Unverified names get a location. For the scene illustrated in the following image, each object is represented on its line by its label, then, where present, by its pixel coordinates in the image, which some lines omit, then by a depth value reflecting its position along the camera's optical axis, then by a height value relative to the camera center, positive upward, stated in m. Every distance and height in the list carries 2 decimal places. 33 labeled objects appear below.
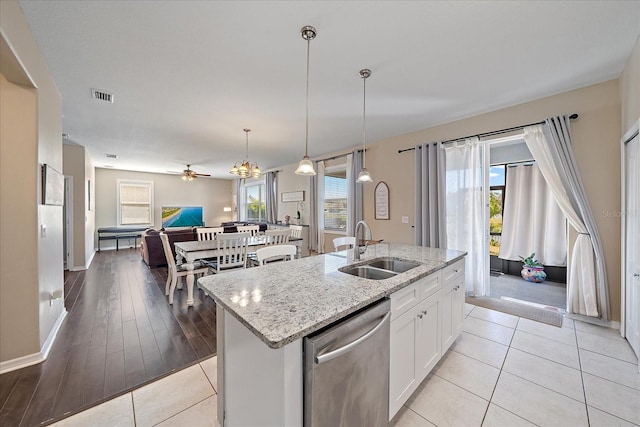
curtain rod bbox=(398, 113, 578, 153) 2.71 +1.07
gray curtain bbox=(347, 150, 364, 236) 4.93 +0.38
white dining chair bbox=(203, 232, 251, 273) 3.20 -0.55
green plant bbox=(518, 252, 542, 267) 4.30 -0.88
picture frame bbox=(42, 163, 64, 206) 2.14 +0.24
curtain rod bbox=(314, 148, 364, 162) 4.93 +1.23
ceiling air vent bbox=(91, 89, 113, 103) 2.77 +1.37
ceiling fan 6.43 +0.99
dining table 3.20 -0.53
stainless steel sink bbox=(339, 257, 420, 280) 1.89 -0.47
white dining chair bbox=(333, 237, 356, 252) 2.90 -0.35
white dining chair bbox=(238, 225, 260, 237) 5.11 -0.37
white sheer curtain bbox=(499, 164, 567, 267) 4.21 -0.17
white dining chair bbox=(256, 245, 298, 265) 2.11 -0.36
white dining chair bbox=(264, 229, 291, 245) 3.85 -0.41
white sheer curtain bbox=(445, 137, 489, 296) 3.44 +0.02
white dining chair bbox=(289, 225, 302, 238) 4.62 -0.37
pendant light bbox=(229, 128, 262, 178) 4.43 +0.77
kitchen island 0.92 -0.44
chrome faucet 2.08 -0.35
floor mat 2.79 -1.22
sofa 5.25 -0.72
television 8.81 -0.16
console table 7.36 -0.67
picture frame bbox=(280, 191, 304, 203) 6.60 +0.43
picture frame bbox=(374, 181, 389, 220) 4.55 +0.21
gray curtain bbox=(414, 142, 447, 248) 3.72 +0.25
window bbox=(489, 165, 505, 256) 4.84 +0.15
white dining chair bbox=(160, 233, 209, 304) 3.30 -0.83
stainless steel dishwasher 0.94 -0.69
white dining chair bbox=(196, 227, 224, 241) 4.17 -0.37
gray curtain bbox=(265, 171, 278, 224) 7.57 +0.55
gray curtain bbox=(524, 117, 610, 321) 2.60 -0.06
